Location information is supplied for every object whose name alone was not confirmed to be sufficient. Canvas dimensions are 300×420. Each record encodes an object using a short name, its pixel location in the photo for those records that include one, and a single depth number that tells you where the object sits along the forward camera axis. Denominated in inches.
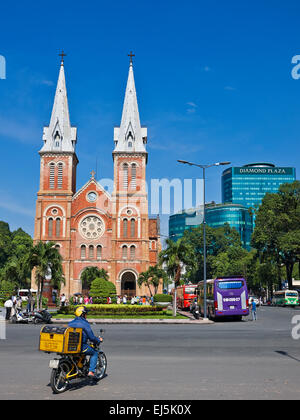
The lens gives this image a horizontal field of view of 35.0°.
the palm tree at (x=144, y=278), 2486.5
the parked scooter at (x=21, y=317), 1142.2
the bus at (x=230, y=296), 1202.6
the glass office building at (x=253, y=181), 7209.6
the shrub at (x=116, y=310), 1380.4
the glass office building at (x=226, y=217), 6200.8
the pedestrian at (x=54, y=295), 2484.5
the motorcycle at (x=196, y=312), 1276.5
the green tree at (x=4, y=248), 3639.3
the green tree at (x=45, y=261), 1431.7
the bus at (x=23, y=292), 2729.1
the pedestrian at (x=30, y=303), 1378.0
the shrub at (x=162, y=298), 2427.4
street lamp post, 1367.1
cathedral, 2586.1
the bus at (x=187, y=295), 1973.4
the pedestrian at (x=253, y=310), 1251.8
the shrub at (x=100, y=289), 2118.6
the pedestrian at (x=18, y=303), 1255.9
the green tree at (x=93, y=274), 2460.6
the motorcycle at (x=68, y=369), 321.4
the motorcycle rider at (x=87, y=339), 348.4
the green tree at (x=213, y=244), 3725.4
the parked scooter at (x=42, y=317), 1101.7
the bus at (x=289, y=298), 2301.9
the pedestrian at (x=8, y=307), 1178.0
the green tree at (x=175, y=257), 1454.2
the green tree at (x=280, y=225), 2301.7
